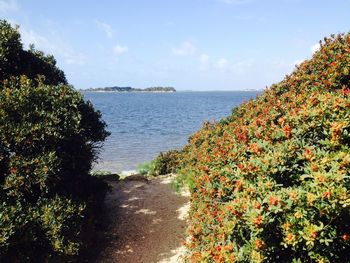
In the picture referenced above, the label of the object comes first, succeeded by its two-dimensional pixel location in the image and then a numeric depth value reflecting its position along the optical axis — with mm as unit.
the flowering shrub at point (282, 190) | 4449
